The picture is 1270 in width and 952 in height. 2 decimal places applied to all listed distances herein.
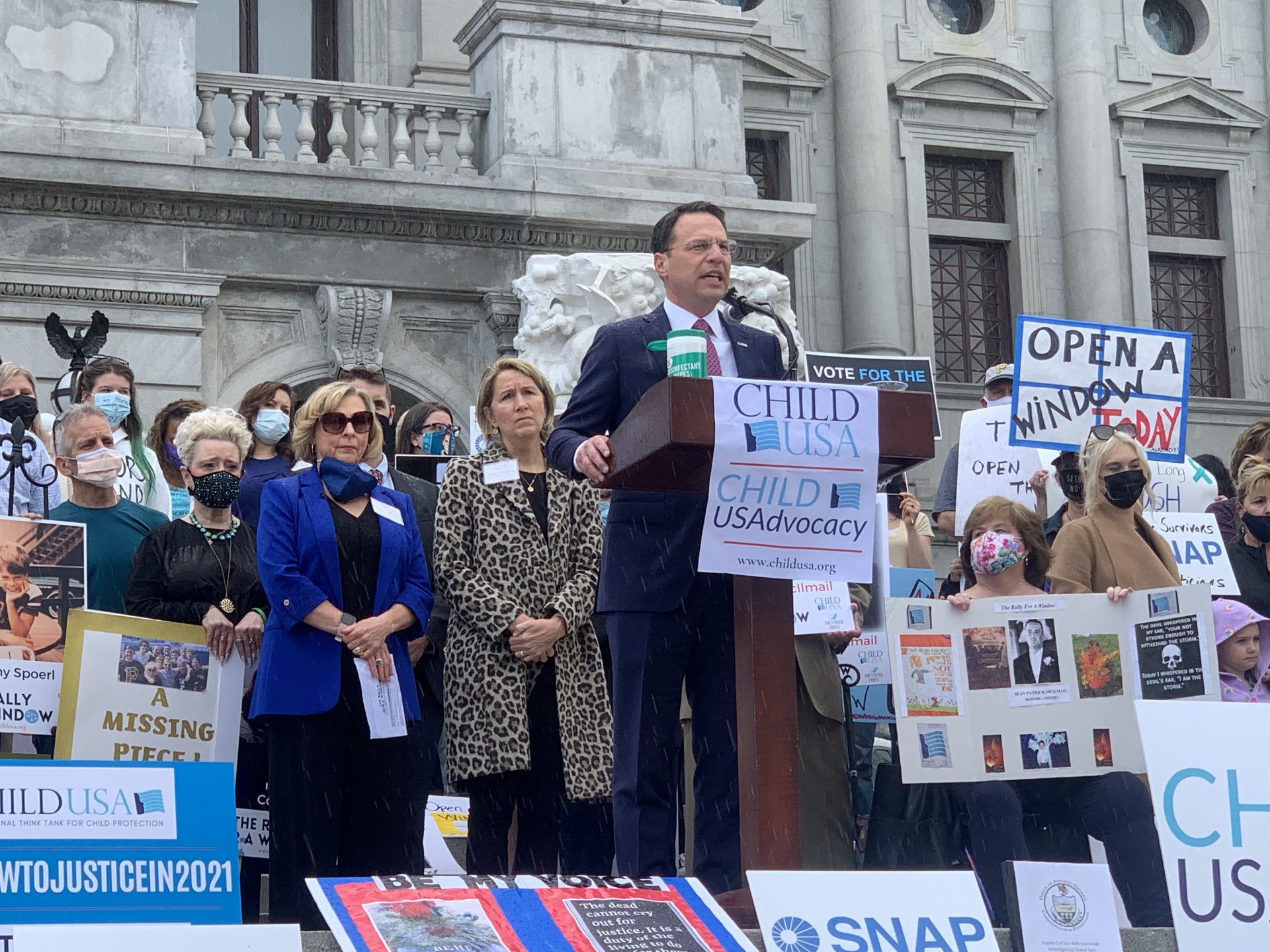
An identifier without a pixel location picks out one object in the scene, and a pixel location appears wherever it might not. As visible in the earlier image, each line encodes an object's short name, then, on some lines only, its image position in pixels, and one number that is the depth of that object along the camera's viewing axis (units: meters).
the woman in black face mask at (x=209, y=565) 6.99
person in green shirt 7.35
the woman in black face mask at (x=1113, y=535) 7.46
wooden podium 4.96
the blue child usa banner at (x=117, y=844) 4.69
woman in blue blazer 6.21
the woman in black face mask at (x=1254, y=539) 8.46
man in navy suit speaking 5.49
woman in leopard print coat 6.69
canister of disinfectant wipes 5.21
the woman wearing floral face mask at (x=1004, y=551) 7.22
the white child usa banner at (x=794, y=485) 5.06
